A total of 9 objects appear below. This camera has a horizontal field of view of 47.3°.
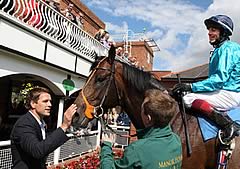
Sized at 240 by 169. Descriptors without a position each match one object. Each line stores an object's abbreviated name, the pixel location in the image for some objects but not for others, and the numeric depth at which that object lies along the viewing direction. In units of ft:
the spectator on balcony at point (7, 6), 19.01
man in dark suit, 7.11
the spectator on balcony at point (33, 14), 22.00
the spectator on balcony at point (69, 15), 32.12
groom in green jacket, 5.67
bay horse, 11.53
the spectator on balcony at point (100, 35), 39.81
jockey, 10.03
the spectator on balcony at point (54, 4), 27.85
